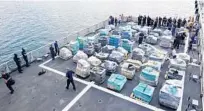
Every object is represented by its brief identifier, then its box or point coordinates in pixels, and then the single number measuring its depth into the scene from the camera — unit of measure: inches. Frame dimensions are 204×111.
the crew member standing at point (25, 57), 563.0
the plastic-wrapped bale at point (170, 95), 414.0
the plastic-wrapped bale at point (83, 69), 531.2
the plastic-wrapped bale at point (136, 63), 573.3
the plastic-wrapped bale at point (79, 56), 606.2
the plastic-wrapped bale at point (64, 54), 639.1
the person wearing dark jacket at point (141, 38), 764.0
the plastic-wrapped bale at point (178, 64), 553.3
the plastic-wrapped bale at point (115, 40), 720.3
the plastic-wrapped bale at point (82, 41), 715.1
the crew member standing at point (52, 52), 616.8
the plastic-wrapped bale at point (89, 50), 664.9
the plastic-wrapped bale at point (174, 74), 508.1
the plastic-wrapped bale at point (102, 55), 621.3
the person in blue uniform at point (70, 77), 462.8
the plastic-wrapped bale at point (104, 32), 800.9
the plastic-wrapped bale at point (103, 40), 740.0
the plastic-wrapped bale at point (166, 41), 733.6
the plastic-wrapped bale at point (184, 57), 597.3
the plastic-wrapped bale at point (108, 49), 660.1
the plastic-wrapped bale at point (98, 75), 504.6
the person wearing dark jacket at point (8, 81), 449.4
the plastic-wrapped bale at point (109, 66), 550.9
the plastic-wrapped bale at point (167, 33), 792.4
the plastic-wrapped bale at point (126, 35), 790.0
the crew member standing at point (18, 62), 537.2
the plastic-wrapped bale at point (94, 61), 579.2
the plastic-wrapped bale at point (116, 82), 475.2
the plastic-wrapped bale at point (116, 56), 607.5
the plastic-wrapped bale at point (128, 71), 526.0
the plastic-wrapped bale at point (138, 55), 612.8
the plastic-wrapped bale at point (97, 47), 689.6
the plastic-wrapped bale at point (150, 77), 488.4
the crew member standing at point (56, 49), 648.6
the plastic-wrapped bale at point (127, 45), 696.4
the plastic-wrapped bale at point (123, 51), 648.4
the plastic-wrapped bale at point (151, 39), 765.3
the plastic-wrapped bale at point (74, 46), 666.1
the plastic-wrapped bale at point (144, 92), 435.2
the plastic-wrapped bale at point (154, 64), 536.5
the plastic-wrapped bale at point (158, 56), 589.9
